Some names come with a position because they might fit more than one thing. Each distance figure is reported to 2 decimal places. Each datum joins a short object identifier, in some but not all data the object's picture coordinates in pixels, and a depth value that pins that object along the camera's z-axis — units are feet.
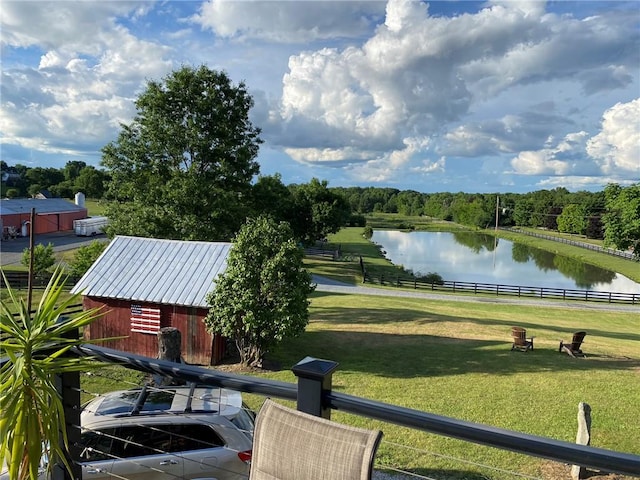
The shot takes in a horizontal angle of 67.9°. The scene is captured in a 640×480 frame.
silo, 208.19
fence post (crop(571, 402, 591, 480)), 24.35
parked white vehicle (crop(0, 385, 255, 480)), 15.80
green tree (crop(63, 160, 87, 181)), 374.14
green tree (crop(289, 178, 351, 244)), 160.35
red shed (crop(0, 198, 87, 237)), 154.10
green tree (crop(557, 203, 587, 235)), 294.46
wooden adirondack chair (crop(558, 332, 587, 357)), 54.75
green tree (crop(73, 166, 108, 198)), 302.45
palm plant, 7.25
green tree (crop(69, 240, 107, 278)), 73.46
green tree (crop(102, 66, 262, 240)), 79.20
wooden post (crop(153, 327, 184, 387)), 37.40
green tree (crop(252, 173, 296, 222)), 94.02
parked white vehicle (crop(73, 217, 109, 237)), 167.53
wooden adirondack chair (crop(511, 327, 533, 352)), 56.18
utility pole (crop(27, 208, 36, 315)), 48.90
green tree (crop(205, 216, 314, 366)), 46.16
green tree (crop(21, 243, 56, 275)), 89.53
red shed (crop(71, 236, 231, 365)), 49.98
